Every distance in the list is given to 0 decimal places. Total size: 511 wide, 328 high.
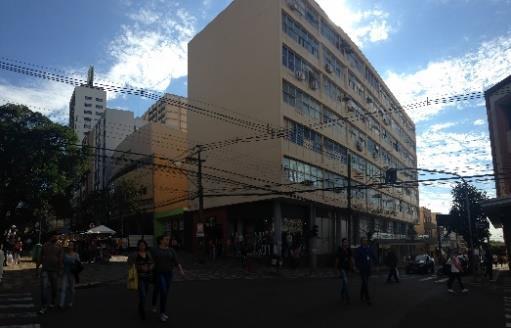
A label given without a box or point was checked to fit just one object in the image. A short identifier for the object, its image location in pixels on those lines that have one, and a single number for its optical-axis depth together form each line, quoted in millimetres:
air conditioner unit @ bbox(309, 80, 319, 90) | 37938
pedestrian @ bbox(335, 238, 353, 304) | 13250
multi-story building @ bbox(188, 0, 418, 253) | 34031
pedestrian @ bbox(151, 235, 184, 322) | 9430
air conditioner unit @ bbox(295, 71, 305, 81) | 36000
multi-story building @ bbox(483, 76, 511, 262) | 26219
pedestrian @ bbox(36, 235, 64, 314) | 10495
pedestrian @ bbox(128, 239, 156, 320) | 9422
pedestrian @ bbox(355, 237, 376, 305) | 12930
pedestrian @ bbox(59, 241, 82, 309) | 10909
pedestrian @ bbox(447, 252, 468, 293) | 16672
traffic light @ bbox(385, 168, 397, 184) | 25412
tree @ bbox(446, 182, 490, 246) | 47188
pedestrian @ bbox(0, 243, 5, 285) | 14497
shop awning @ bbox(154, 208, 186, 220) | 43503
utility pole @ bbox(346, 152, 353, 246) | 29906
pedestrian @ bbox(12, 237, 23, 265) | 26953
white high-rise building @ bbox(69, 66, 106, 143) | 101125
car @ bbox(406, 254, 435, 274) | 33094
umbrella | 29938
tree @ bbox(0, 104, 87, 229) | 38594
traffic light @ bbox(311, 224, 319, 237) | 28761
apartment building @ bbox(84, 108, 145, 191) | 79125
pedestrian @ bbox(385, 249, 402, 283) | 21219
